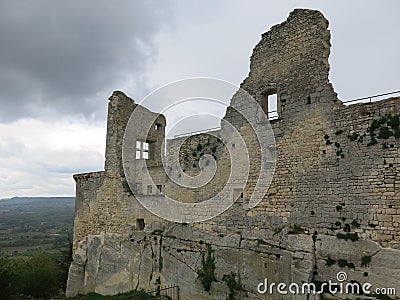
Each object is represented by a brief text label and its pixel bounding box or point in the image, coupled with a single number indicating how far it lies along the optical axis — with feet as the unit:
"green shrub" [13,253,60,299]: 73.46
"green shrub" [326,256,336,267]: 31.71
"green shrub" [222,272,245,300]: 37.45
